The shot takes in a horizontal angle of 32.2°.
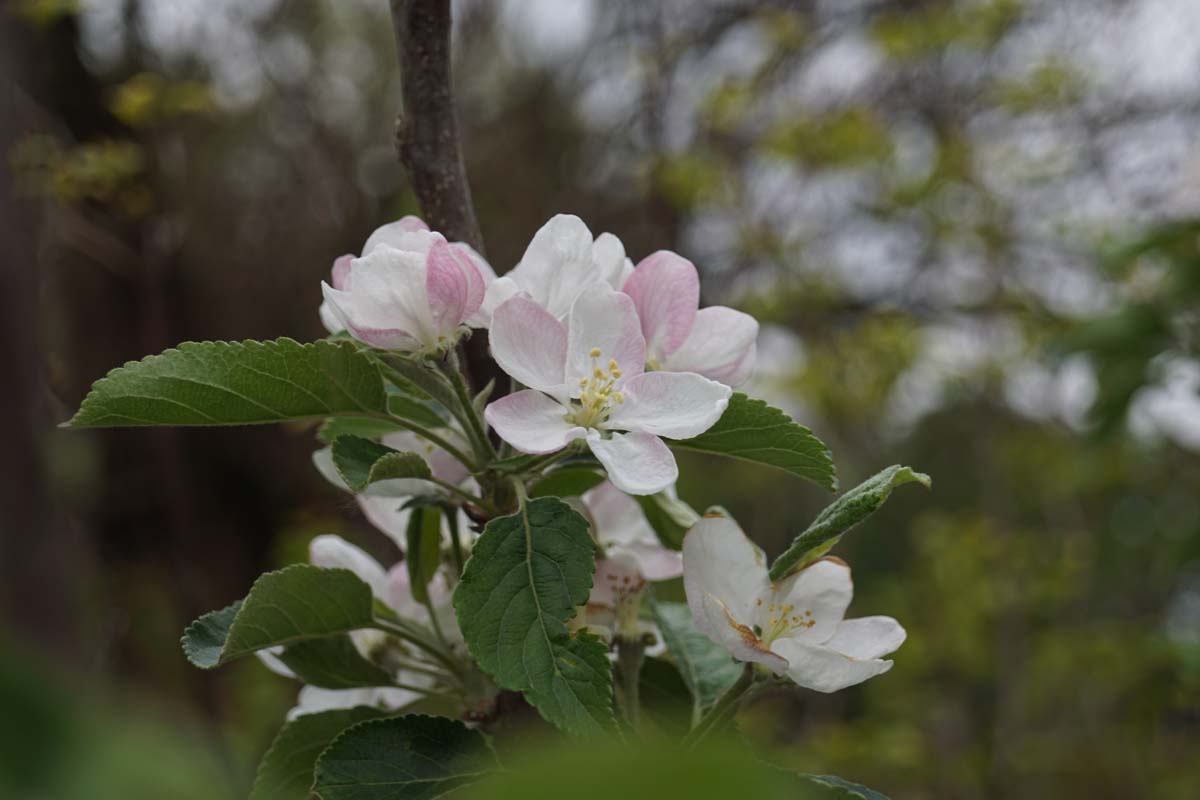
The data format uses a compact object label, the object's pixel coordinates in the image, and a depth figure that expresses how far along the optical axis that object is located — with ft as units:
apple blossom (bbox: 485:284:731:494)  1.21
